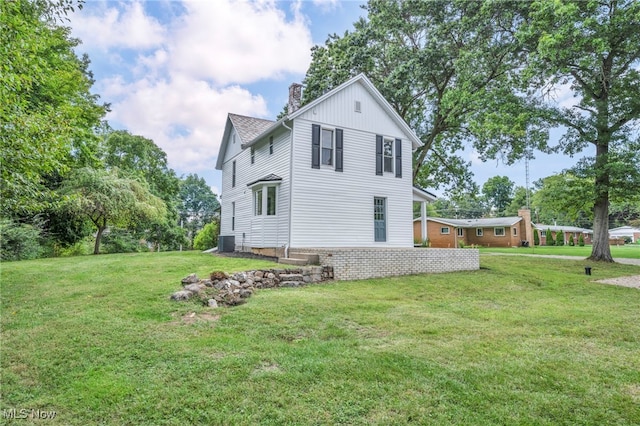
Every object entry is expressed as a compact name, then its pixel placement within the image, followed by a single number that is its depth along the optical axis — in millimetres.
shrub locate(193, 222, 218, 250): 23562
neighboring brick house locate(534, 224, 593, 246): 42688
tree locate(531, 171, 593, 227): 16531
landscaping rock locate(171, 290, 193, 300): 6078
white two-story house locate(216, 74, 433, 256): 12219
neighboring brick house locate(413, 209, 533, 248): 34031
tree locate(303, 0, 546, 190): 15586
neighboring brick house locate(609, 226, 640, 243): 55647
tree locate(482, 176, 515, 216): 64625
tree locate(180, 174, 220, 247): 52688
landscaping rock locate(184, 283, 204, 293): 6340
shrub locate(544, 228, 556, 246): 39906
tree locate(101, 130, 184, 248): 25859
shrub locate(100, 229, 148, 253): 23062
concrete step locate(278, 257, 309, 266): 9861
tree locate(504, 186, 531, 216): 56156
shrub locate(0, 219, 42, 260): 14760
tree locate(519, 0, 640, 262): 13141
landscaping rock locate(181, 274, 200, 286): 6961
